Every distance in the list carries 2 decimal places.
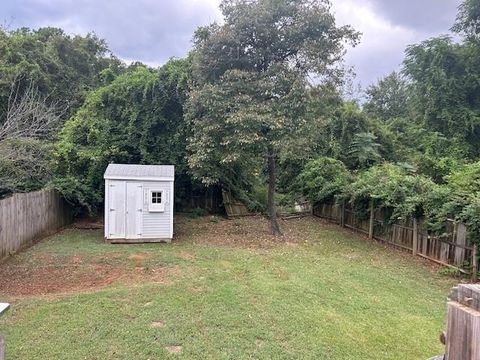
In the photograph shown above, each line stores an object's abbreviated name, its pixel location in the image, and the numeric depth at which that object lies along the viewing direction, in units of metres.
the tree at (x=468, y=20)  20.41
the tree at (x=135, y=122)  14.88
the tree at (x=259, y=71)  11.51
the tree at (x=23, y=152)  8.54
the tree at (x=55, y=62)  16.95
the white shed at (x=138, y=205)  11.52
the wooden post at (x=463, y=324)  1.29
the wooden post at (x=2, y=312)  1.58
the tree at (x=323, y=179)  16.31
